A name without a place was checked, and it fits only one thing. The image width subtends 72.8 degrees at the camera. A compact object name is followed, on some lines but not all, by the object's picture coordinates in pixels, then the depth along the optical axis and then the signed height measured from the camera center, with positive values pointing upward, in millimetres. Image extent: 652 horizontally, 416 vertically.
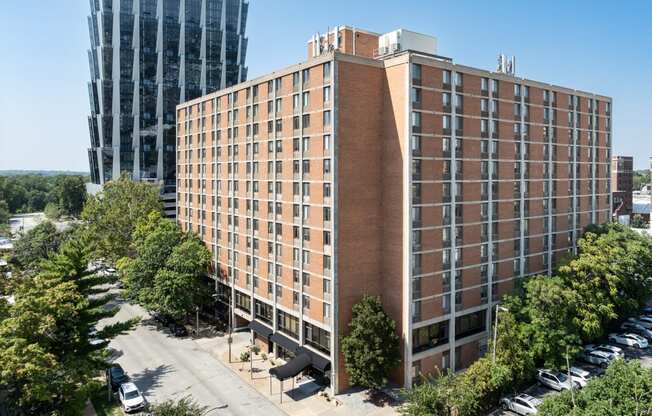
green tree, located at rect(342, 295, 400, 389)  36656 -13207
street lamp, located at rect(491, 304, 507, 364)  36781 -12265
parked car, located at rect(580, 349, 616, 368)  43938 -16738
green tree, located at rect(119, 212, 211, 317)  52031 -10280
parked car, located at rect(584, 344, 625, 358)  45300 -16545
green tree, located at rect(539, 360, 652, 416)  25797 -12626
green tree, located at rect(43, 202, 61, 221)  151125 -8019
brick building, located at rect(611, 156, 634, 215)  130875 +2075
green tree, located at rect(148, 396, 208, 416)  27000 -13661
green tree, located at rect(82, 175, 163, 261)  69938 -3720
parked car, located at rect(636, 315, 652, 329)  54006 -16127
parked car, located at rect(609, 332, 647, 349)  48375 -16496
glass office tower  116000 +30077
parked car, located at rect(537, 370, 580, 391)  38969 -16964
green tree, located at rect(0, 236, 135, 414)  27234 -10181
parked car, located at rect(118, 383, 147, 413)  36562 -17558
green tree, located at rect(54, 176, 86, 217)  163375 -2369
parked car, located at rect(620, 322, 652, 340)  51094 -16262
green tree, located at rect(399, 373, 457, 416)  30734 -14829
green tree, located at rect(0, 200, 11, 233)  126312 -7100
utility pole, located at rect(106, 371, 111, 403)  38406 -17039
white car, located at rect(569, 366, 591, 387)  40091 -17044
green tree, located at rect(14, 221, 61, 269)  80812 -10161
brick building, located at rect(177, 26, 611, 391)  39031 -281
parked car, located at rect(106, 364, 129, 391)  39425 -17264
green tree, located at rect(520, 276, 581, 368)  38938 -12014
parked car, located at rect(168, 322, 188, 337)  53375 -17083
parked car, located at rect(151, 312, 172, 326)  56844 -16905
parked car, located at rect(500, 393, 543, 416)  34938 -17261
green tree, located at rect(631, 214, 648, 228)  119212 -8764
